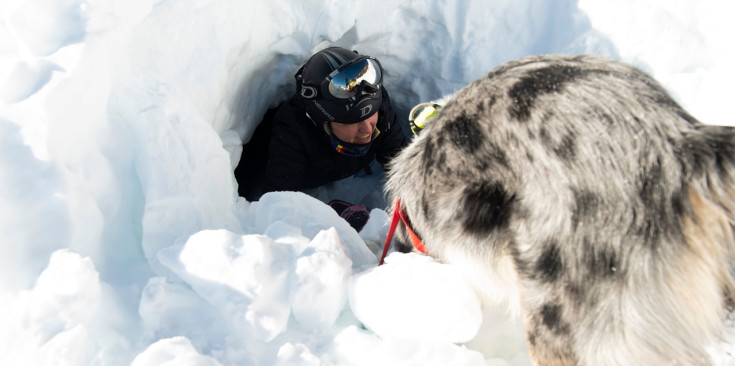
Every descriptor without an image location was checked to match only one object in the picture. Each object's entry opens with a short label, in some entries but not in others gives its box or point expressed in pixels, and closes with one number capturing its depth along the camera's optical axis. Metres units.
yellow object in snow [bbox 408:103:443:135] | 2.18
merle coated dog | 1.20
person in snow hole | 3.27
